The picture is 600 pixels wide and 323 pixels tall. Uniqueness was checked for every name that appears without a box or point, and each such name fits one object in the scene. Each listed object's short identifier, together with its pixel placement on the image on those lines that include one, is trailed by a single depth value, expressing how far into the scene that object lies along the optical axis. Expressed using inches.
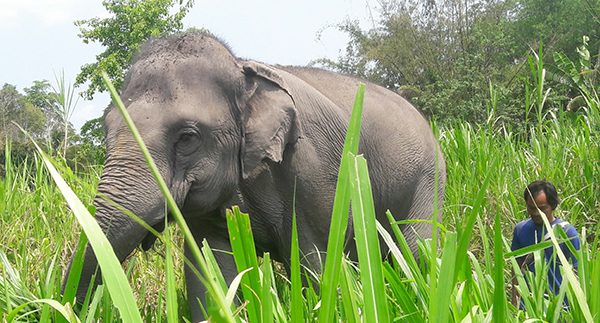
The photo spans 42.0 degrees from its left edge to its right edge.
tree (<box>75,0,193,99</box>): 907.4
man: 136.2
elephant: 128.4
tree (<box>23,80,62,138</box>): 1918.1
